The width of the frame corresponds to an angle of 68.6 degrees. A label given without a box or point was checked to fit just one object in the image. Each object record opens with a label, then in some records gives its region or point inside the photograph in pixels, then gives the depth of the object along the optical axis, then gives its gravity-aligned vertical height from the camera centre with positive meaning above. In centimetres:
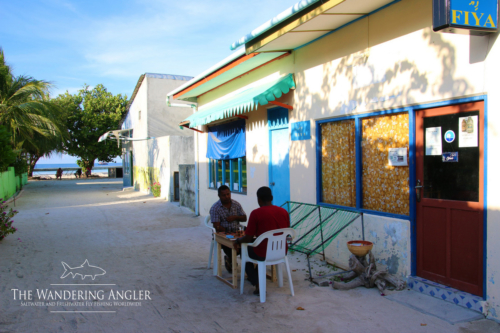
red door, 407 -49
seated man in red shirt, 456 -84
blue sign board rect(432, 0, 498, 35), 361 +138
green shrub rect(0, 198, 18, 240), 759 -133
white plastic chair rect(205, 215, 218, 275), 565 -148
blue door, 739 +5
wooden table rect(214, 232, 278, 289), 495 -154
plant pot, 480 -122
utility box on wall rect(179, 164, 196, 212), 1280 -103
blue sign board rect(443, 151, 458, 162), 432 -4
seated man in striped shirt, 547 -84
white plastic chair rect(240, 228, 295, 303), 448 -119
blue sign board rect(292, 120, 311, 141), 663 +48
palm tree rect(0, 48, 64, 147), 1705 +254
